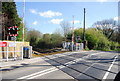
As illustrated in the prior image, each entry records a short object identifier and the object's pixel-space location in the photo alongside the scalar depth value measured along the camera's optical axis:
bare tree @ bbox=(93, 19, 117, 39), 36.02
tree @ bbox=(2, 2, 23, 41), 14.21
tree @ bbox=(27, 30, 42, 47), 30.39
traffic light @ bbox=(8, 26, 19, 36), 9.04
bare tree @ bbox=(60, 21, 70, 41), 29.22
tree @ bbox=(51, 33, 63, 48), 26.55
